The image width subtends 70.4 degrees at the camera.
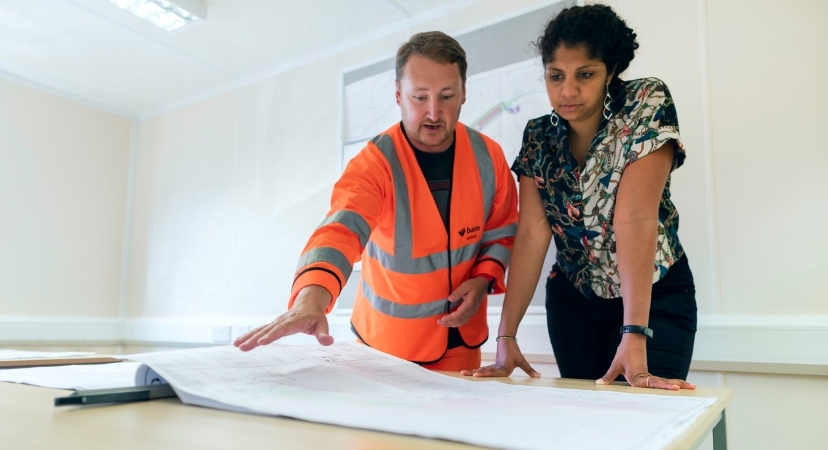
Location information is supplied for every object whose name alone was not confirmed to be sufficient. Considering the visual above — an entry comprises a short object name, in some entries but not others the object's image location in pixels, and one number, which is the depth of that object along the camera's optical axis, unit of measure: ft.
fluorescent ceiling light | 8.02
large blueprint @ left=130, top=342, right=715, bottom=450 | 1.62
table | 1.53
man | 4.51
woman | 3.62
